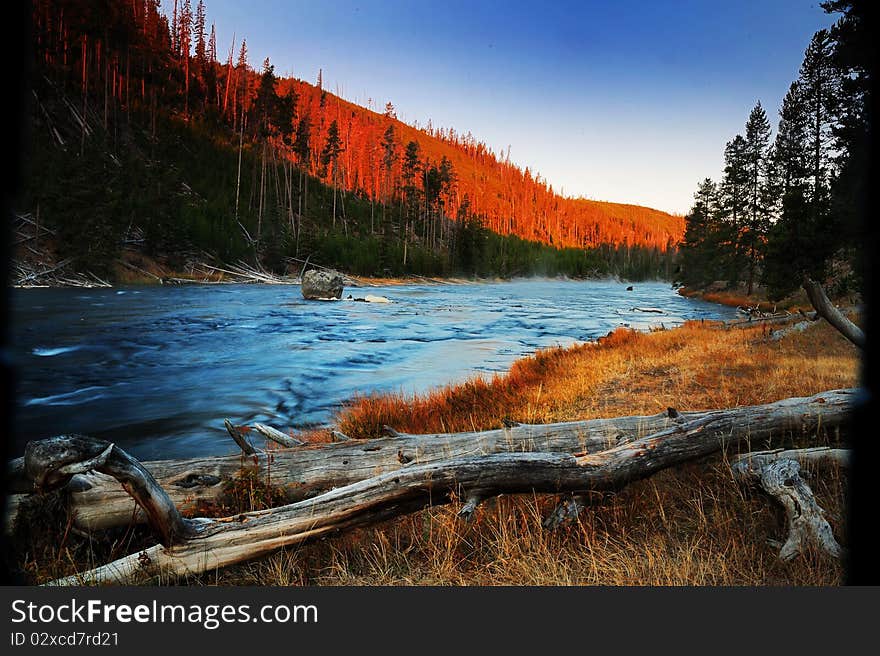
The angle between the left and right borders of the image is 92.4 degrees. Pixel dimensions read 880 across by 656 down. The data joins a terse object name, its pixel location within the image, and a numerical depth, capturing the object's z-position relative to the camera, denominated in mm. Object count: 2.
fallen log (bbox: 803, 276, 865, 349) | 4340
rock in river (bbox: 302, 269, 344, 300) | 26391
